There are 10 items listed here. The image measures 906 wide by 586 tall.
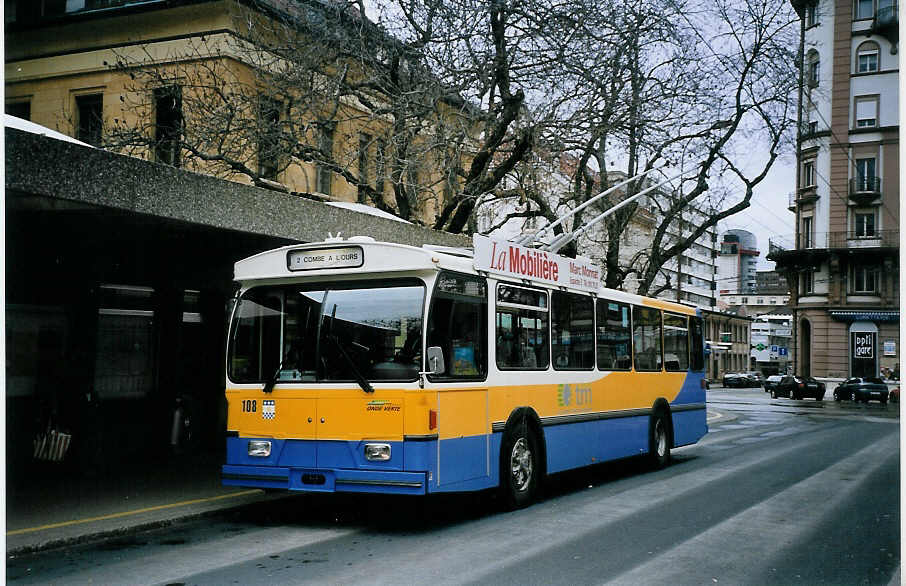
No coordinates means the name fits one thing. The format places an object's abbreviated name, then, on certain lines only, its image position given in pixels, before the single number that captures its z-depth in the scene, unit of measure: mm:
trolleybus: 9312
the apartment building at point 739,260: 144750
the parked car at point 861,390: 43781
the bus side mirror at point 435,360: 9258
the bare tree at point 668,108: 18625
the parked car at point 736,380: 83688
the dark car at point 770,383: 62472
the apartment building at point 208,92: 18875
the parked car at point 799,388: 48438
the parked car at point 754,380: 85000
